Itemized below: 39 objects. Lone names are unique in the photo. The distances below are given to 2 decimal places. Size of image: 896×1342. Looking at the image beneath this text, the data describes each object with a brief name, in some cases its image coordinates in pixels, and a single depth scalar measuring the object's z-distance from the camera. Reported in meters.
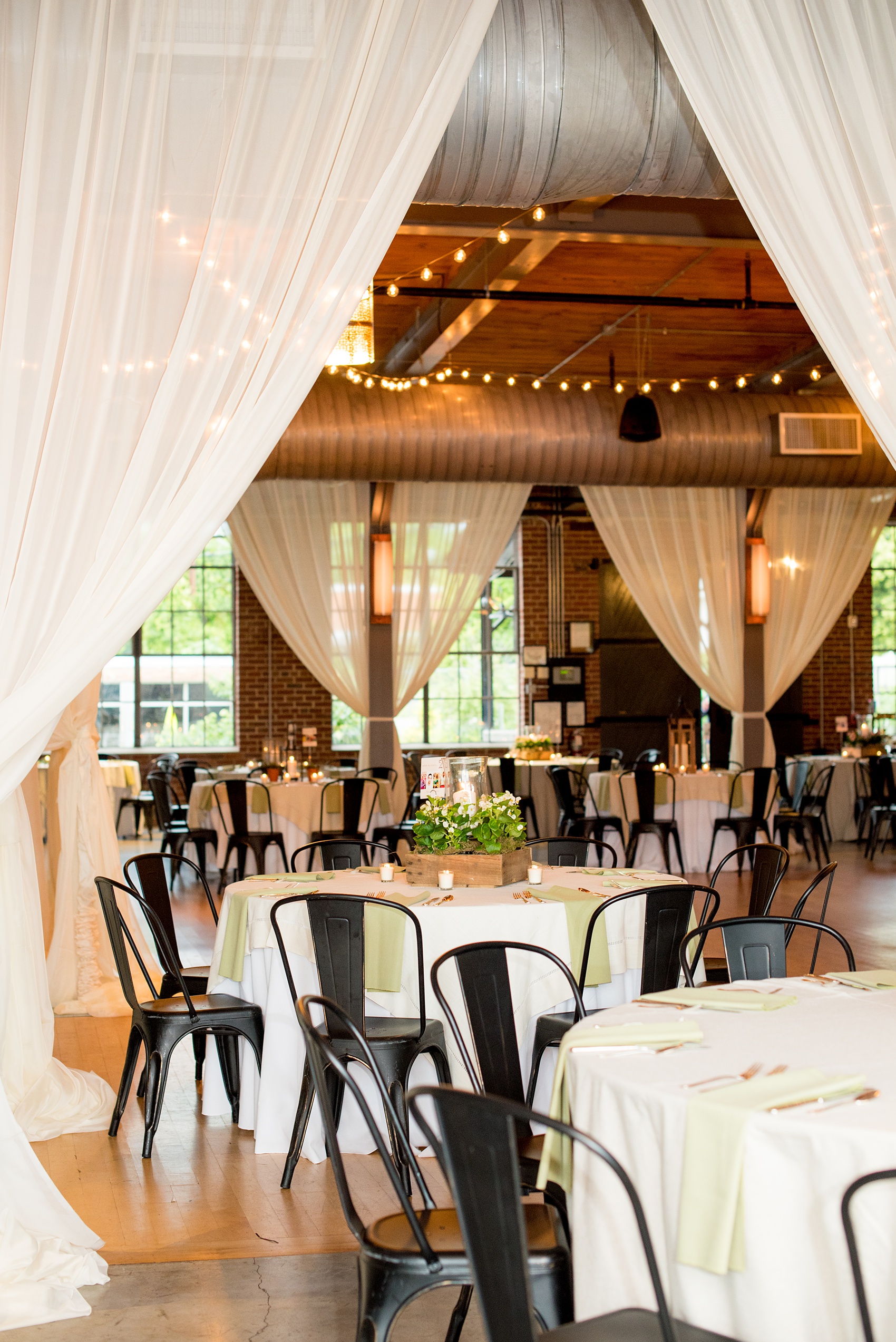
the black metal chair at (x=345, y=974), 3.89
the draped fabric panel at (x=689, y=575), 11.73
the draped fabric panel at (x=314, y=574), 11.31
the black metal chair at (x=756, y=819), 10.19
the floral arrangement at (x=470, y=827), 4.76
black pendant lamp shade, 9.19
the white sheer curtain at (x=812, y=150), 3.71
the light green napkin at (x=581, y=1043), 2.54
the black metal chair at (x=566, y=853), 5.72
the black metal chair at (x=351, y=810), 9.51
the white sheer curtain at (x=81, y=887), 6.31
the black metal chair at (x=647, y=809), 10.09
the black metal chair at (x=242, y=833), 9.18
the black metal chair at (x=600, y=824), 10.35
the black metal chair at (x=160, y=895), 4.80
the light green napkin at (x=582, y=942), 4.29
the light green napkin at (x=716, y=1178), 2.07
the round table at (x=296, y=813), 10.23
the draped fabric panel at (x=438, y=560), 11.62
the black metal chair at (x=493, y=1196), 1.93
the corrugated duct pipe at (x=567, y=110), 4.09
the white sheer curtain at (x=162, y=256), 3.43
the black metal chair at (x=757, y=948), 3.77
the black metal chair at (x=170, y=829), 9.81
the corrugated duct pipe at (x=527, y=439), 9.44
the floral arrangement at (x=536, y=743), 12.77
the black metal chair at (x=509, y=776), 11.43
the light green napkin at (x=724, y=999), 2.88
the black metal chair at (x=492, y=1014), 3.24
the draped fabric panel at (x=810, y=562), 11.98
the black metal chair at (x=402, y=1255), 2.31
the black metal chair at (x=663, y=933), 4.10
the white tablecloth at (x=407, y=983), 4.21
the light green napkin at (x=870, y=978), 3.17
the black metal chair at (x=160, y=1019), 4.25
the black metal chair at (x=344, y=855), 5.86
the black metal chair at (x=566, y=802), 10.36
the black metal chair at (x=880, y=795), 12.01
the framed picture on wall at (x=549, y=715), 15.55
